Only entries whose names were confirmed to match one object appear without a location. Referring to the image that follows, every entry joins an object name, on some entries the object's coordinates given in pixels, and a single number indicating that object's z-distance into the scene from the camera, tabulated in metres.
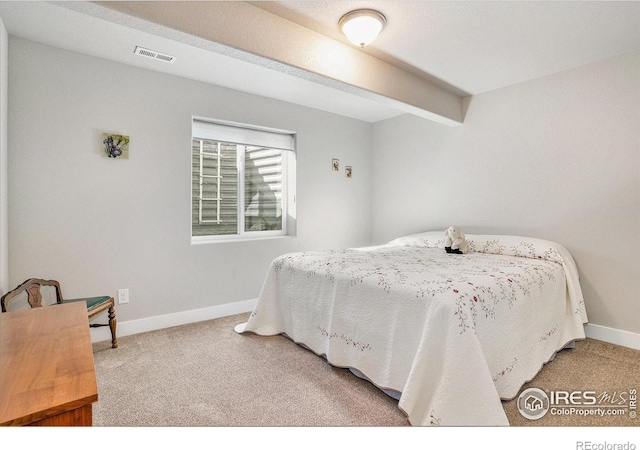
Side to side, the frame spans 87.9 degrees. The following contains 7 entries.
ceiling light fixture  1.91
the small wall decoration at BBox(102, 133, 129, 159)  2.57
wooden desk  0.68
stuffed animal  2.82
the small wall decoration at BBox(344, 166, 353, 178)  4.14
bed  1.45
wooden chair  2.16
